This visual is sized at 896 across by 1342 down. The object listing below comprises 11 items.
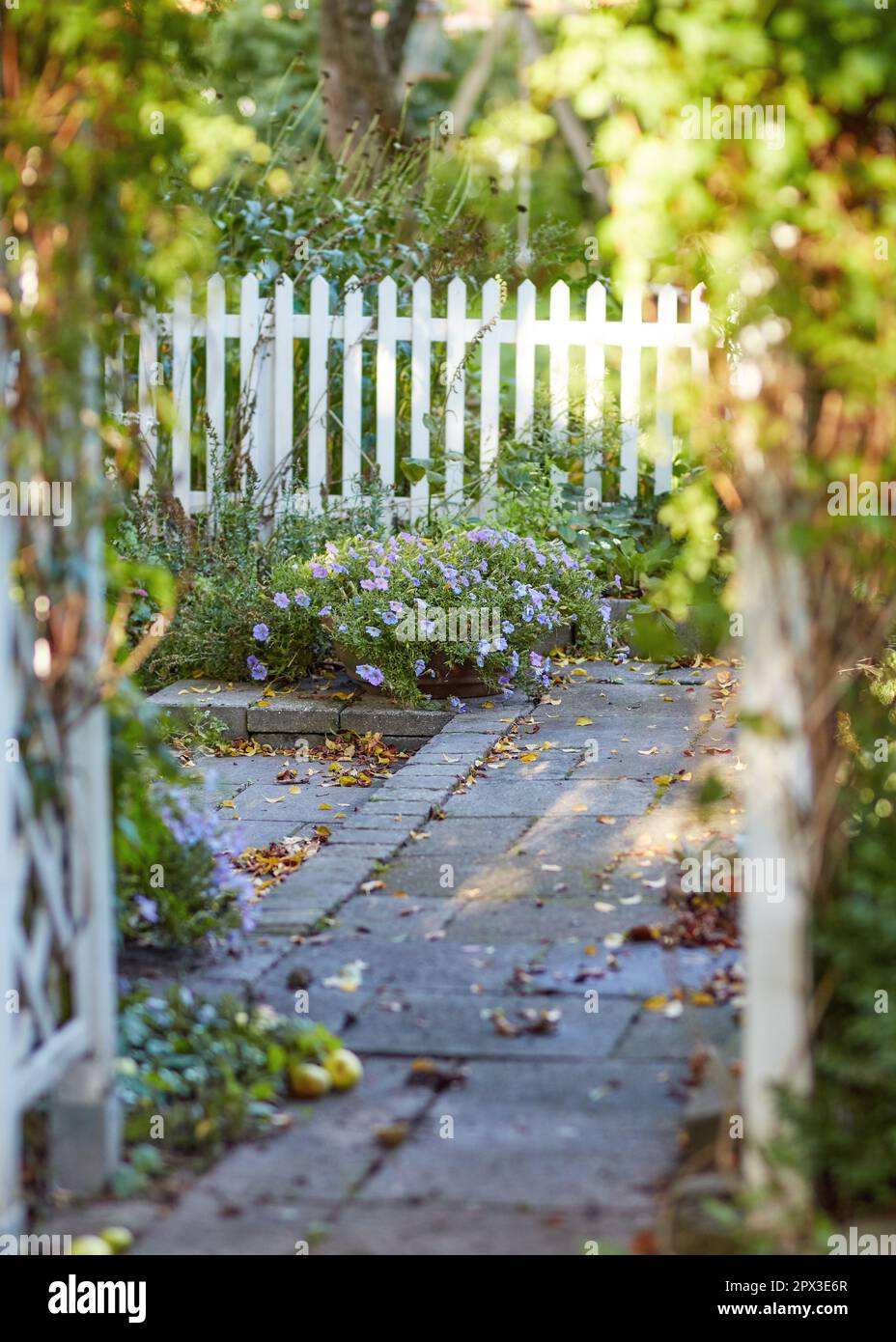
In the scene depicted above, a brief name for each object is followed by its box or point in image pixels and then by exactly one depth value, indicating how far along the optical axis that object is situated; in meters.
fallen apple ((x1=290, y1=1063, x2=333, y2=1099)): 5.83
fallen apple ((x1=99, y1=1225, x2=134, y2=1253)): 4.82
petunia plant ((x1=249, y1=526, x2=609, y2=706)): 11.48
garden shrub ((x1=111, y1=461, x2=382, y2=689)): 12.57
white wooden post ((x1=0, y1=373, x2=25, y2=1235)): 4.85
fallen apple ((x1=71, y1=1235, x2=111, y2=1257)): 4.76
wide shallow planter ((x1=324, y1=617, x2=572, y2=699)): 11.86
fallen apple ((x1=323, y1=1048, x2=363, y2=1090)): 5.91
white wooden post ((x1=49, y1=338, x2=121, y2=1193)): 5.23
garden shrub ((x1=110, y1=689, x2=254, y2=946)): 6.39
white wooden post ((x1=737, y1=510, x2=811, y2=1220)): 4.64
